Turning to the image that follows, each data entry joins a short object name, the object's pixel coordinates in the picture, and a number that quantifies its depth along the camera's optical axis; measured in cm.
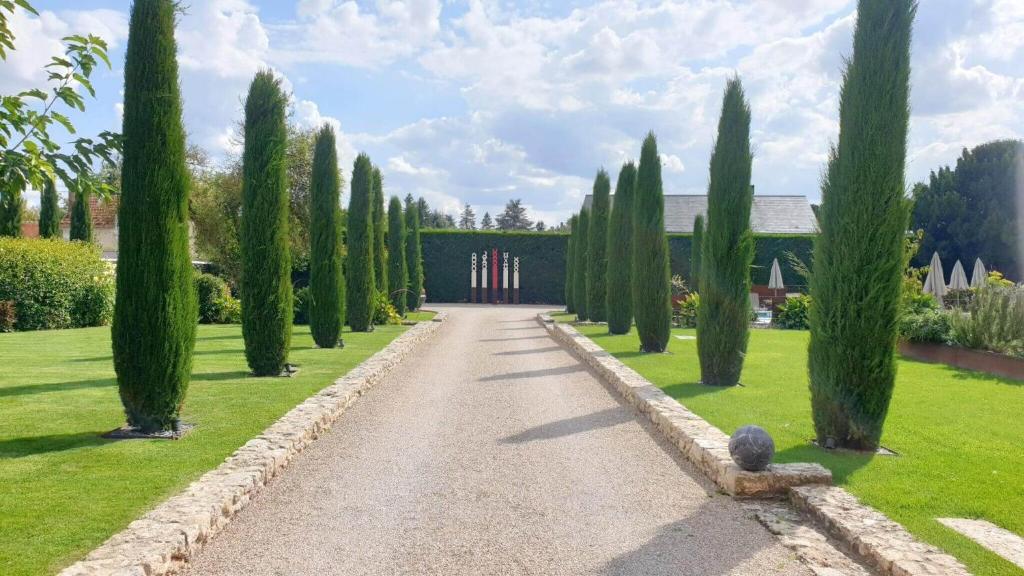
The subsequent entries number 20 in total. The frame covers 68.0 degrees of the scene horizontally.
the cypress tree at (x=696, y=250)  2564
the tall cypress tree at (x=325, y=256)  1479
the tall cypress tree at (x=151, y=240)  667
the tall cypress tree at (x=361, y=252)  1889
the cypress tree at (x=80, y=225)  2631
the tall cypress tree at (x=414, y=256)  2753
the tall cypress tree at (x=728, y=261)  1038
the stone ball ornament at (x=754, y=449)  537
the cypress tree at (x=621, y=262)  1838
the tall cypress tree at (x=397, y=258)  2436
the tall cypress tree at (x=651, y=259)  1459
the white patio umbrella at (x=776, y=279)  2633
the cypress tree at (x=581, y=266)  2430
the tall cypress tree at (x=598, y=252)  2169
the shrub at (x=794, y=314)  2212
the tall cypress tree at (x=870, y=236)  641
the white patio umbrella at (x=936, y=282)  2000
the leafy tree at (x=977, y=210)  3497
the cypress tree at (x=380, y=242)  2338
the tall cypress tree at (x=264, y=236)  1074
